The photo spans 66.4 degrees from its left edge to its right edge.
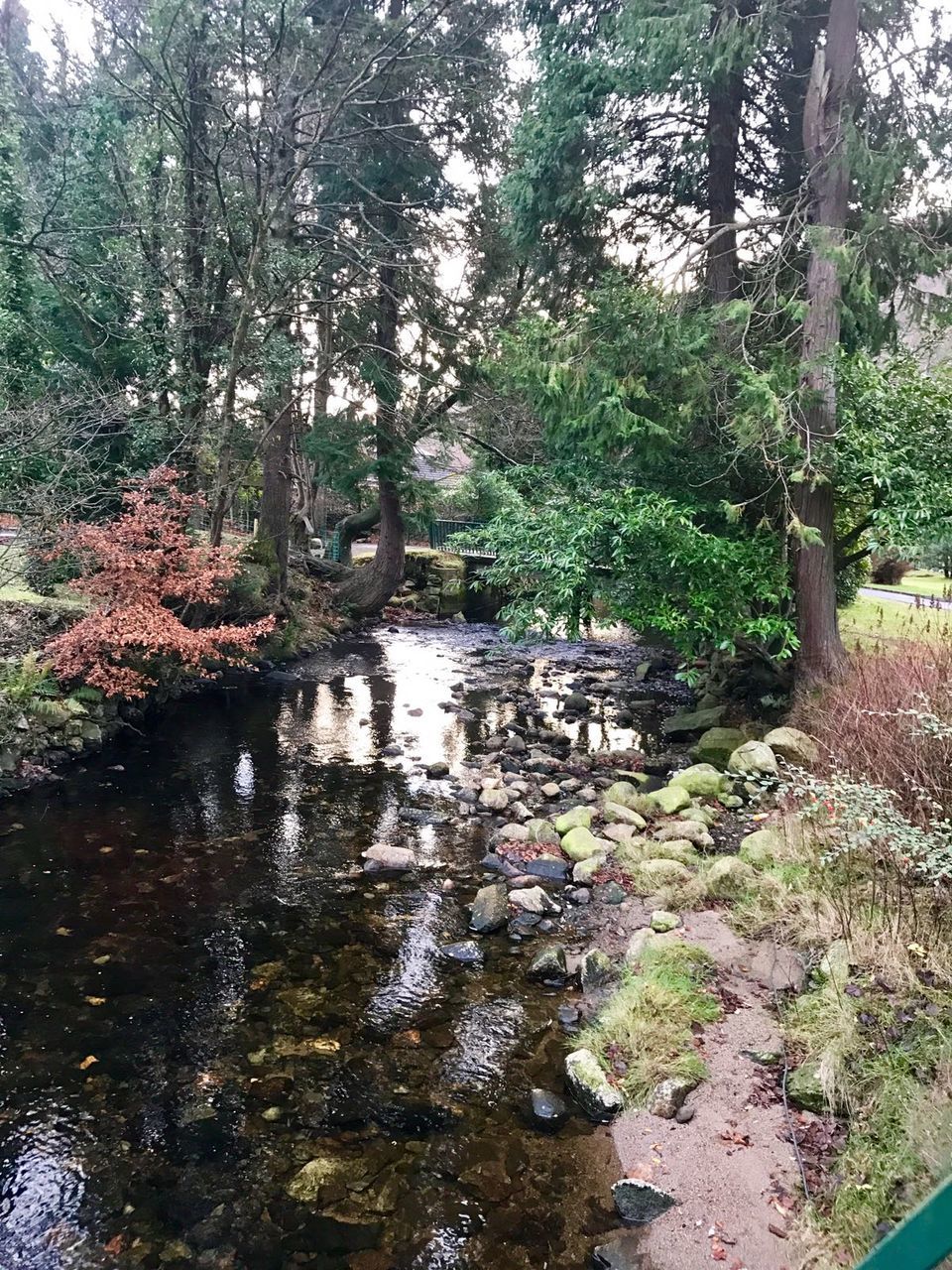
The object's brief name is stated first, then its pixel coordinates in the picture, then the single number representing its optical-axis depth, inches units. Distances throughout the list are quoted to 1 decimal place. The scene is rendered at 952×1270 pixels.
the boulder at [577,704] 425.4
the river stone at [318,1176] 115.4
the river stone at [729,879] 188.7
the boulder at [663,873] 206.1
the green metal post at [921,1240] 39.2
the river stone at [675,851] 218.2
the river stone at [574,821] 247.6
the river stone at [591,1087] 131.4
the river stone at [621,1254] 103.4
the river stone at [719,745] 314.0
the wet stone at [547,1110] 130.2
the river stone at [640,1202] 110.7
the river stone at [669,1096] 128.0
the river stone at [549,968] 173.5
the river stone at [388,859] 227.9
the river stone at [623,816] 249.6
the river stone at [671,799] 258.2
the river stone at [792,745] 248.7
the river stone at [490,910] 193.6
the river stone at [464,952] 180.1
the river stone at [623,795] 268.2
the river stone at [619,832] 238.7
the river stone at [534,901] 202.5
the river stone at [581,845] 230.4
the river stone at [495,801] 276.1
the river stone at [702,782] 271.0
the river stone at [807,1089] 121.2
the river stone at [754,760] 255.9
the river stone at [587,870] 217.8
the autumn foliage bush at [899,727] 161.2
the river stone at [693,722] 358.0
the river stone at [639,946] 169.0
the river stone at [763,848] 193.9
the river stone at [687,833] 231.5
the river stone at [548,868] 223.3
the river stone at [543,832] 243.9
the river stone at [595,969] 169.9
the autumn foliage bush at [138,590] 300.2
